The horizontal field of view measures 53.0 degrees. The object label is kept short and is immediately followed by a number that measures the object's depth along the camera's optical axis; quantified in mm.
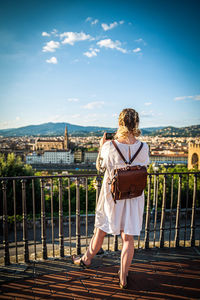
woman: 1884
